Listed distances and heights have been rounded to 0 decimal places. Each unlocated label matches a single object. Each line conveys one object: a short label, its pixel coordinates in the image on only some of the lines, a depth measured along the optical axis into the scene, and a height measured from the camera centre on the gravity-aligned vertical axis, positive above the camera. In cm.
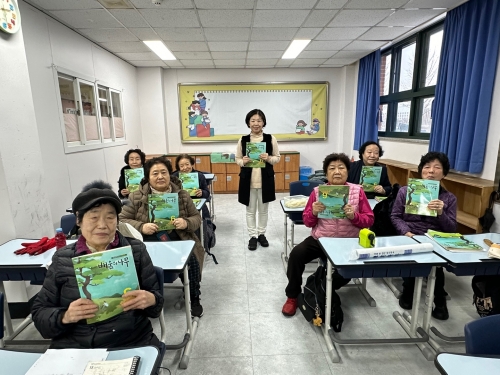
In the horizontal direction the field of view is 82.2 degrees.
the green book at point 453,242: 181 -74
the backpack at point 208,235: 310 -117
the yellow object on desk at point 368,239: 179 -67
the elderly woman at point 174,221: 221 -66
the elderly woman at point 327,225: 225 -75
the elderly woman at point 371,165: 312 -41
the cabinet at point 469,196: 303 -77
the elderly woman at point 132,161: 355 -36
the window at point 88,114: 381 +28
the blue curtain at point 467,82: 307 +54
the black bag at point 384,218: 261 -81
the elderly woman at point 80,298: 119 -69
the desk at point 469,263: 164 -75
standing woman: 336 -52
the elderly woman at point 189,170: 350 -48
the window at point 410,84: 436 +76
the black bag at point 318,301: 211 -127
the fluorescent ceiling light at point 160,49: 462 +142
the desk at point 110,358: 94 -76
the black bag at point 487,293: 186 -108
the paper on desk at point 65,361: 91 -74
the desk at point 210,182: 442 -81
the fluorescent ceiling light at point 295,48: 472 +144
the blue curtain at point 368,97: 557 +65
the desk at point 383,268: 163 -78
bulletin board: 683 +52
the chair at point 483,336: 104 -75
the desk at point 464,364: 92 -76
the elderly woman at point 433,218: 228 -73
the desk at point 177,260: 168 -76
